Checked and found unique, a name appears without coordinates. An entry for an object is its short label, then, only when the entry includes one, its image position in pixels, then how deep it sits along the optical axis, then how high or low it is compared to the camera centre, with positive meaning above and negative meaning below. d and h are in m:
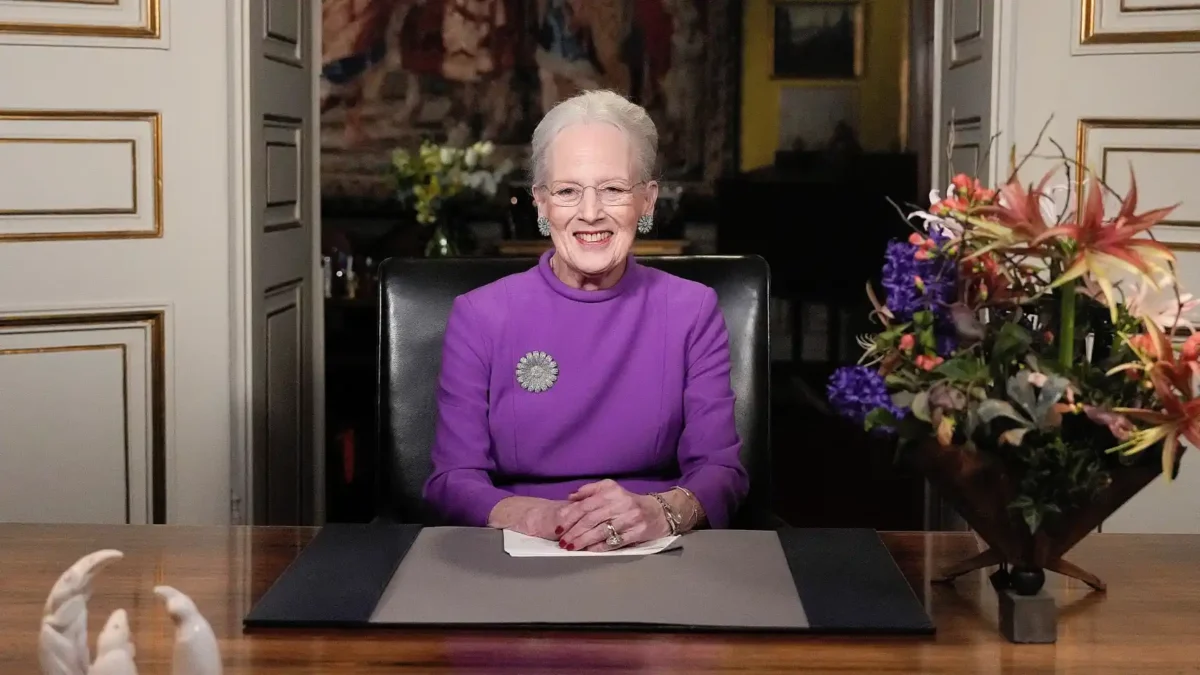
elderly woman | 2.04 -0.20
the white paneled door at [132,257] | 2.87 -0.07
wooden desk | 1.23 -0.37
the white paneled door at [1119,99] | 2.88 +0.27
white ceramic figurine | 0.96 -0.29
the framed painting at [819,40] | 6.18 +0.81
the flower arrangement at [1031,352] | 1.21 -0.11
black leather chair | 2.16 -0.20
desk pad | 1.32 -0.35
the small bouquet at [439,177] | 4.61 +0.16
